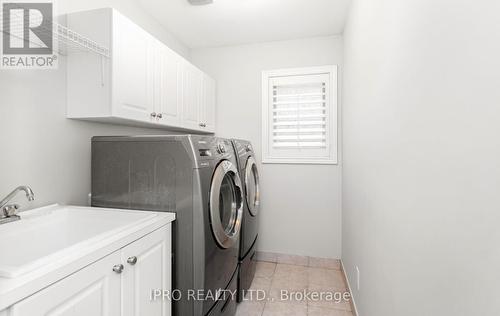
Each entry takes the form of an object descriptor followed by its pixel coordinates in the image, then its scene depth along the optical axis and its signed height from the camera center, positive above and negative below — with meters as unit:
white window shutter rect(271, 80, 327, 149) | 2.74 +0.47
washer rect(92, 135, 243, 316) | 1.36 -0.19
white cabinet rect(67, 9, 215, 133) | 1.45 +0.52
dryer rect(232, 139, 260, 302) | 2.08 -0.51
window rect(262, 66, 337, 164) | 2.71 +0.47
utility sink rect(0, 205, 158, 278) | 0.96 -0.32
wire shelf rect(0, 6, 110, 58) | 1.25 +0.63
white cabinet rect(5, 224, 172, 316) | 0.73 -0.45
